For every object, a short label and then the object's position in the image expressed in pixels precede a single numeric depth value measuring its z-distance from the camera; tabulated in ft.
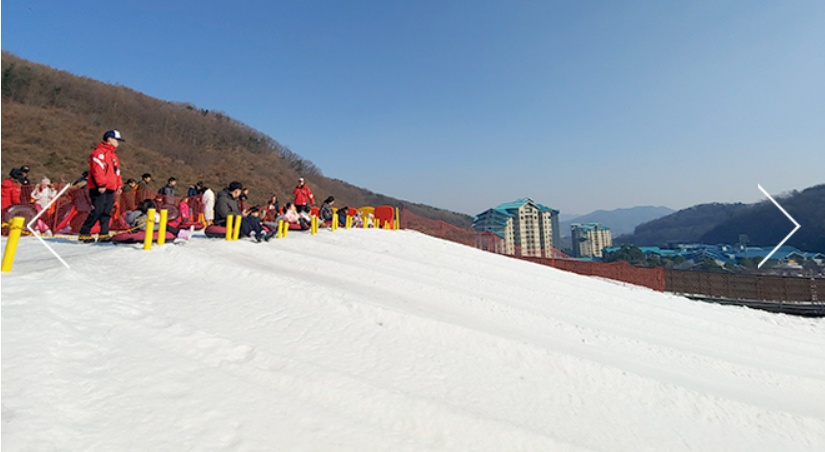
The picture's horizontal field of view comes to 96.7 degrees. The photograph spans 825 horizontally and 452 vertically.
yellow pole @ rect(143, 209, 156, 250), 20.04
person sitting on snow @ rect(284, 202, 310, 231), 40.70
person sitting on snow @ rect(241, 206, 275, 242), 30.53
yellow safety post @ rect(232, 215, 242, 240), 29.01
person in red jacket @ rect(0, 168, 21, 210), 30.66
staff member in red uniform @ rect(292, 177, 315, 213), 43.57
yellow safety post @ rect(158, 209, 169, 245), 21.39
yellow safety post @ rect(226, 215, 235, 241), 28.48
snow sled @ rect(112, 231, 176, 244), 21.54
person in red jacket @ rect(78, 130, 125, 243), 20.22
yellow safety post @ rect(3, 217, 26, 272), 12.83
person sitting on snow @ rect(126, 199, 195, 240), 23.73
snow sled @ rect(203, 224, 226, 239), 28.94
